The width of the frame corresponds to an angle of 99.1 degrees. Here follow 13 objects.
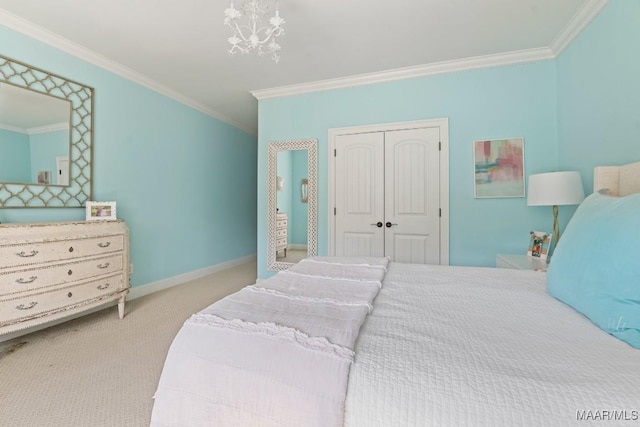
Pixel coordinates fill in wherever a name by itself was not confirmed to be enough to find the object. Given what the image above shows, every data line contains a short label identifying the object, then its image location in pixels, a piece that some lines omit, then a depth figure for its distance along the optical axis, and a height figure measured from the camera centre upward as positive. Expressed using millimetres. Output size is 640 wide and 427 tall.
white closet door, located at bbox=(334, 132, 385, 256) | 3307 +262
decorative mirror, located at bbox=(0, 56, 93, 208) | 2258 +697
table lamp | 2082 +209
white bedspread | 595 -390
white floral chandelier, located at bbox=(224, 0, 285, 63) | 1559 +1629
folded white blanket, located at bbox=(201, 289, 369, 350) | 861 -362
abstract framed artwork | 2846 +510
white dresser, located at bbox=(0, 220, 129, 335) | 1907 -434
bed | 619 -387
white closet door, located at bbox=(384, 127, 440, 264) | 3098 +233
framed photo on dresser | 2639 +40
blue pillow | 832 -181
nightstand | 2113 -389
